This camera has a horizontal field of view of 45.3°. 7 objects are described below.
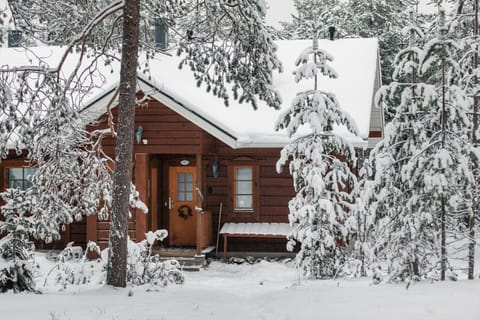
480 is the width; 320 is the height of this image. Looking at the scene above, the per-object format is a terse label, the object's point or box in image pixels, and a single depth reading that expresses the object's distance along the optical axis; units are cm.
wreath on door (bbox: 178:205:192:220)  1684
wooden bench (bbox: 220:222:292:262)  1511
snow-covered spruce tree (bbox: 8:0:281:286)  860
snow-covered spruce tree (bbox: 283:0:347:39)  3164
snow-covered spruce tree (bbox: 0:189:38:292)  836
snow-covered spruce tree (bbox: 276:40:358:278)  1100
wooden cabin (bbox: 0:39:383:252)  1490
